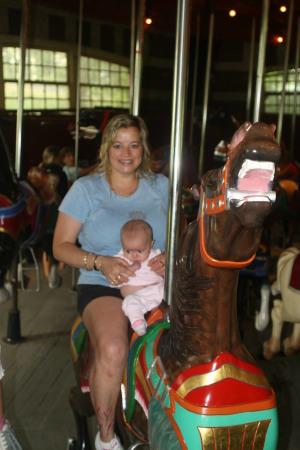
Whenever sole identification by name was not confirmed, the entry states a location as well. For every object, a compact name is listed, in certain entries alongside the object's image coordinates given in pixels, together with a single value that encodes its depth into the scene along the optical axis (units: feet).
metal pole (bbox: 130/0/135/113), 13.90
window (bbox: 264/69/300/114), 33.83
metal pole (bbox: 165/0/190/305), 4.81
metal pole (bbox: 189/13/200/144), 21.83
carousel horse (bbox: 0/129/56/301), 9.53
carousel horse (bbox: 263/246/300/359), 9.42
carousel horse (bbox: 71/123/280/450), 3.68
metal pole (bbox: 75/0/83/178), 13.68
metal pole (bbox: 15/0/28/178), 10.23
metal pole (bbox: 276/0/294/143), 11.83
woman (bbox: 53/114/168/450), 5.78
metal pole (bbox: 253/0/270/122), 8.98
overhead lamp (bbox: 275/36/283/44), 19.26
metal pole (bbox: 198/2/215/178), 16.70
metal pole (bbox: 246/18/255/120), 19.58
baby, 5.52
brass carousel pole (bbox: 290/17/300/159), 16.22
